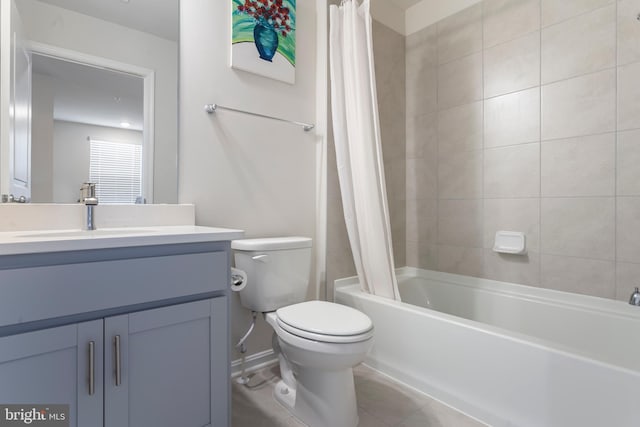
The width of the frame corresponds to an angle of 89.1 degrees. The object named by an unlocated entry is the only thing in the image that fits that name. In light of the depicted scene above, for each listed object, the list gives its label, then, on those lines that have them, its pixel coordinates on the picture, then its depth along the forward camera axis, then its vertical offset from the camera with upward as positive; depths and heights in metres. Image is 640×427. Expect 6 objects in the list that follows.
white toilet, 1.28 -0.48
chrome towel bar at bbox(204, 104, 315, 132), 1.71 +0.57
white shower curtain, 1.87 +0.40
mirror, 1.30 +0.50
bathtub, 1.15 -0.61
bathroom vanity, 0.82 -0.33
